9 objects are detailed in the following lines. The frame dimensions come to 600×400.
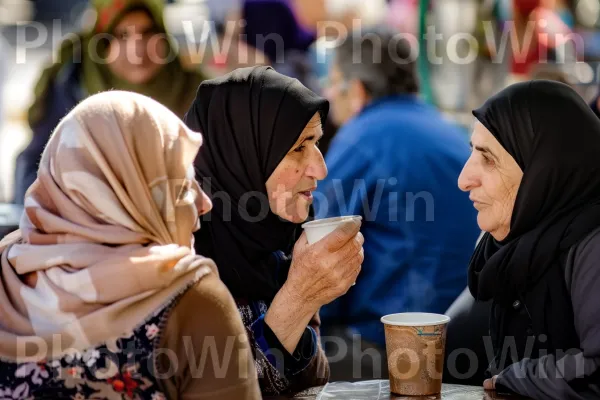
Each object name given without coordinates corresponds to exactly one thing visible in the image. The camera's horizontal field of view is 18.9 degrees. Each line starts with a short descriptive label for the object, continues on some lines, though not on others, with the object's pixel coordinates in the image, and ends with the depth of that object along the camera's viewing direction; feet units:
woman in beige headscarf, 11.37
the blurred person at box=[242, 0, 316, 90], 36.52
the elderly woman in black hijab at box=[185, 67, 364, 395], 15.93
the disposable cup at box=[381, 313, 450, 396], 13.85
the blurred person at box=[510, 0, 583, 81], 37.42
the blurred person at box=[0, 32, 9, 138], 36.42
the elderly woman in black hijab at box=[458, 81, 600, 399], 13.89
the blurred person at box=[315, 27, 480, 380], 22.91
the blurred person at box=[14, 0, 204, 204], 32.89
